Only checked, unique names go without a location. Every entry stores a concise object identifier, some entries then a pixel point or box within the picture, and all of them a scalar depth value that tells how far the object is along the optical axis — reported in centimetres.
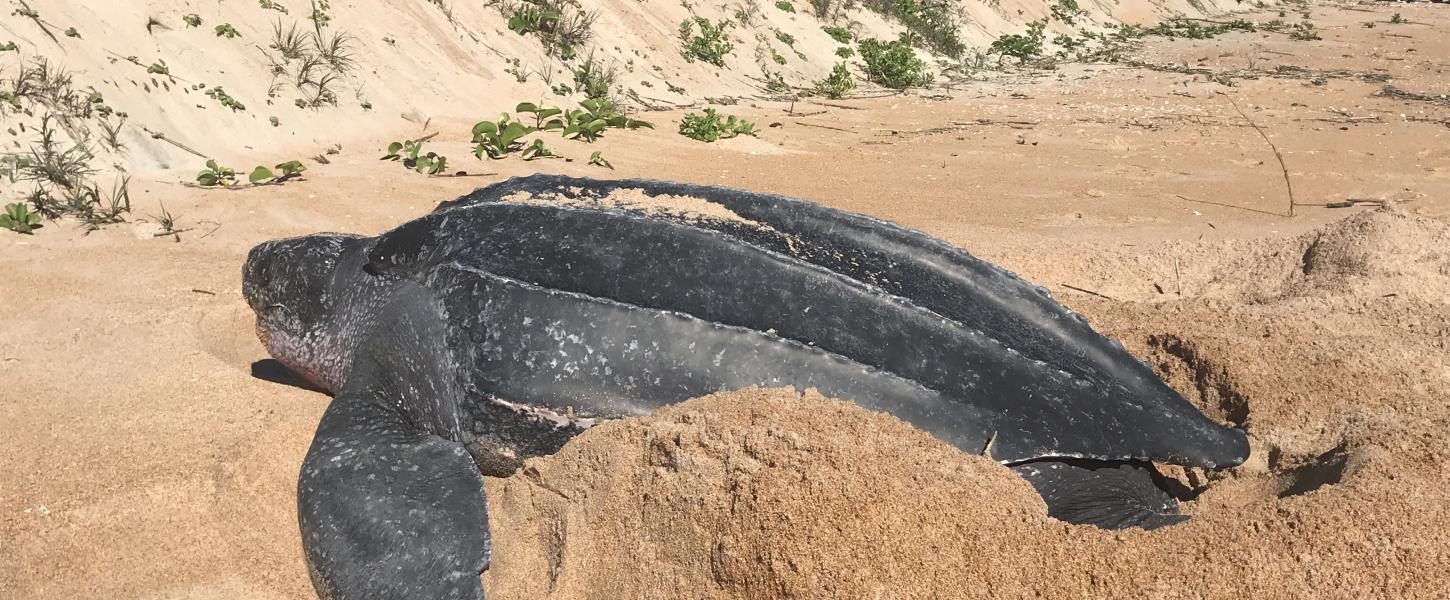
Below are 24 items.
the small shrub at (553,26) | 731
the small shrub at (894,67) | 930
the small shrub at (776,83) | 859
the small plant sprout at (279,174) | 438
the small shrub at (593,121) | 579
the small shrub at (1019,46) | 1195
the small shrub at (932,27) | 1113
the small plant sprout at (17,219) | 359
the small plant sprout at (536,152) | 531
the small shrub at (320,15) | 597
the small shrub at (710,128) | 613
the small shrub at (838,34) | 1005
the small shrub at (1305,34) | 1364
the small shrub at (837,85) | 849
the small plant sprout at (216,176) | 432
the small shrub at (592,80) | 694
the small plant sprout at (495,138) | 527
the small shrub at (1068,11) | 1510
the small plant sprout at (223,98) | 491
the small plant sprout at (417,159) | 489
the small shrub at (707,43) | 833
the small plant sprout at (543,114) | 579
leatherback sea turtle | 183
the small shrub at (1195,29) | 1472
